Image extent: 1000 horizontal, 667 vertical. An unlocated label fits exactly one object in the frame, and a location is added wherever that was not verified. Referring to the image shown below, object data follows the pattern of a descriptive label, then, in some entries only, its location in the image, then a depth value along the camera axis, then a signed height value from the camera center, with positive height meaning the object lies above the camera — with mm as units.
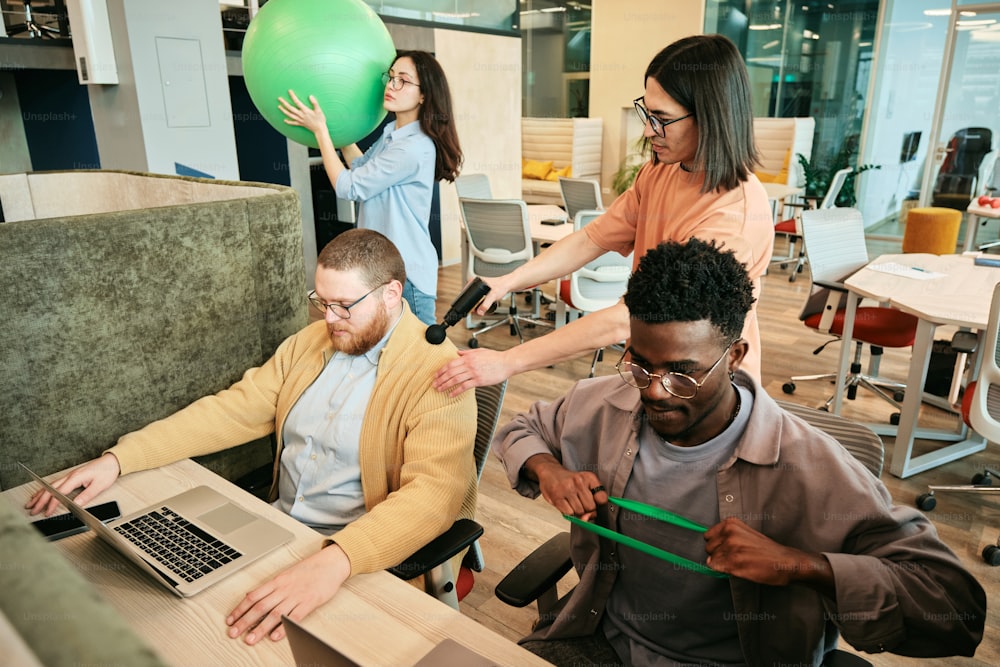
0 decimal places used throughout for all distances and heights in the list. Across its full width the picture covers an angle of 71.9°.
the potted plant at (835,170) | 7398 -584
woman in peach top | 1504 -131
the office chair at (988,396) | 2523 -1033
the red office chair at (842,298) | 3537 -945
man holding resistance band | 950 -611
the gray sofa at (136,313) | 1436 -444
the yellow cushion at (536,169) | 9055 -671
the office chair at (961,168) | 7184 -521
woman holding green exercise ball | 2451 -188
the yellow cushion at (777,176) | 7902 -658
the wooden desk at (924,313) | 2934 -784
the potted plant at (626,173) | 7752 -624
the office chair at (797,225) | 6582 -994
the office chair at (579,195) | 5348 -595
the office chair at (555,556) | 1294 -858
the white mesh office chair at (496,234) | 4418 -749
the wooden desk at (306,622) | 1046 -778
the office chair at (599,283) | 4066 -954
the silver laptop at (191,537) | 1172 -765
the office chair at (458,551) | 1359 -832
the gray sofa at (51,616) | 332 -247
